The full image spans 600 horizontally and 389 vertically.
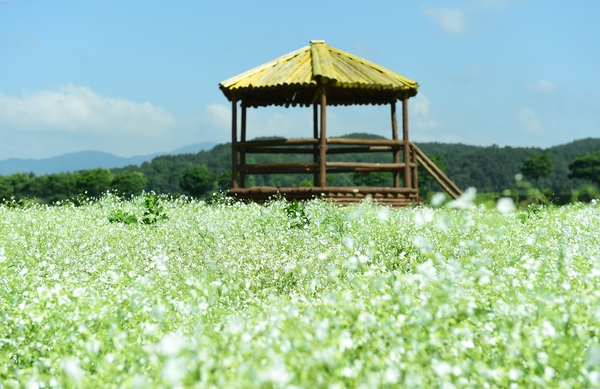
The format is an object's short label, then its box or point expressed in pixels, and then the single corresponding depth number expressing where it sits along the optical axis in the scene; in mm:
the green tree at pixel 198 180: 94438
